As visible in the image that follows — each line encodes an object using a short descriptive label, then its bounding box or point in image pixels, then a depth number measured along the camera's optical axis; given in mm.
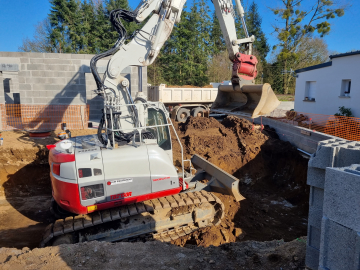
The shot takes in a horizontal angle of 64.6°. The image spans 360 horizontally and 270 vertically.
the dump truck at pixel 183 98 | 16609
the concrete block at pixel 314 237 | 2939
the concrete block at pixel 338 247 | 2299
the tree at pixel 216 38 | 40516
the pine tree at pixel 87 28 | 35125
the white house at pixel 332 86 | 13305
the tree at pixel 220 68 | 35156
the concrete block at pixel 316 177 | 2916
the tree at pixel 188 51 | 37625
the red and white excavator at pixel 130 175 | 5164
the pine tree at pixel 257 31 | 39969
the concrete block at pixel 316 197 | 2959
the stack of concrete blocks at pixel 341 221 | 2277
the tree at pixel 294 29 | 29984
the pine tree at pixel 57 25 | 33500
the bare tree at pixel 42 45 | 34828
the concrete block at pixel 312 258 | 2947
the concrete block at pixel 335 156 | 2842
